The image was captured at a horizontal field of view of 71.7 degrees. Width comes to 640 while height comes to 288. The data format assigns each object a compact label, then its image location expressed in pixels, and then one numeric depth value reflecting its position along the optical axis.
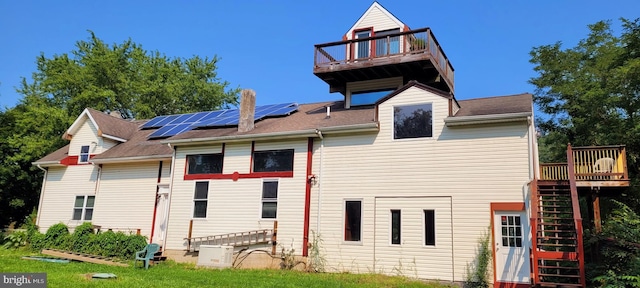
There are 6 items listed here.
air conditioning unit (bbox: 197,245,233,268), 14.66
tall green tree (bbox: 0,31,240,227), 28.83
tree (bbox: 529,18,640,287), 10.72
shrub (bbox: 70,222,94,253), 17.81
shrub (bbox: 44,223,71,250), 18.47
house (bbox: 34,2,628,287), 12.42
